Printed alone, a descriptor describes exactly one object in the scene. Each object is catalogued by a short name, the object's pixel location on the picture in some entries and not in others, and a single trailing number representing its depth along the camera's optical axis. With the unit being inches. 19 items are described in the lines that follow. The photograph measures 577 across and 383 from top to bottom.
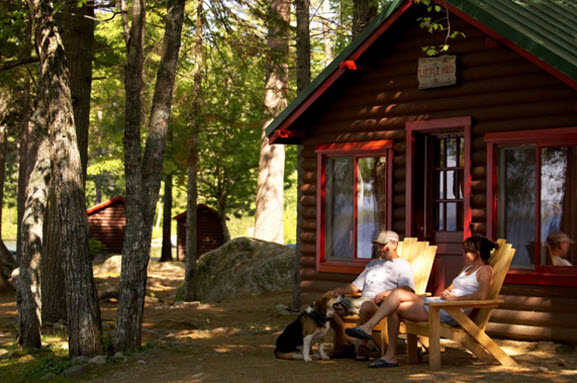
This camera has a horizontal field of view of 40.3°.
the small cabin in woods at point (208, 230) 1443.2
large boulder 736.3
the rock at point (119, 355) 371.6
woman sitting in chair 314.3
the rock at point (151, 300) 740.0
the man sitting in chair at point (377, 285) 341.4
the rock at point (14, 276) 857.8
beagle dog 344.8
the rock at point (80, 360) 367.2
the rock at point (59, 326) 511.9
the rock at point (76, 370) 354.9
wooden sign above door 403.5
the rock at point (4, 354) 419.7
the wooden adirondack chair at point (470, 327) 303.1
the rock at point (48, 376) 355.9
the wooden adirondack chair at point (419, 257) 374.3
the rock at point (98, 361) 364.5
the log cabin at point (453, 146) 368.2
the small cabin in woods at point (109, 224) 1477.6
